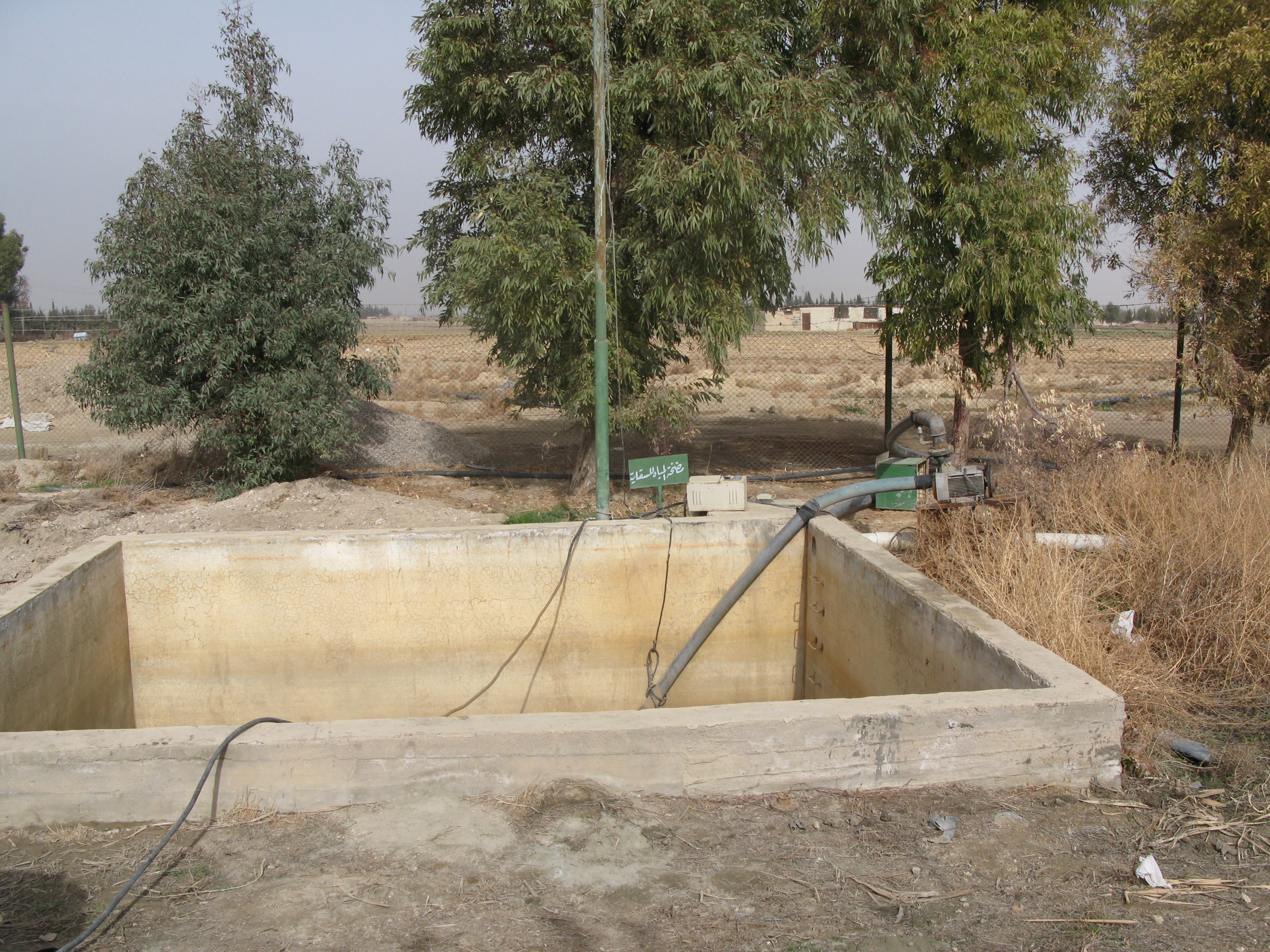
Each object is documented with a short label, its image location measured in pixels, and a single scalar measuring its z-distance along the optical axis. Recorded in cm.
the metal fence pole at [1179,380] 1005
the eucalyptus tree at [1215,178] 907
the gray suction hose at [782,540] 664
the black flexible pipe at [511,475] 1113
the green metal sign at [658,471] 730
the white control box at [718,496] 717
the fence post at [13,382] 1223
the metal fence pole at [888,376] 1084
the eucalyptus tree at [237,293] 988
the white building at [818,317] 4459
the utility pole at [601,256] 758
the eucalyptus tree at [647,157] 884
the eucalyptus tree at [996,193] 949
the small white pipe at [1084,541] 609
